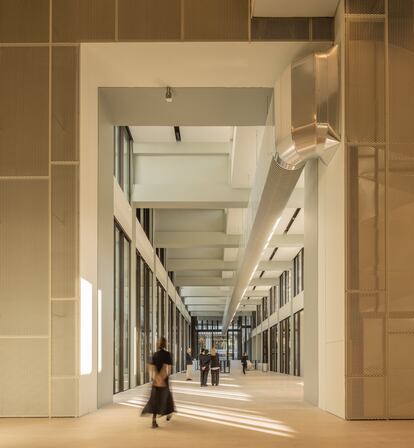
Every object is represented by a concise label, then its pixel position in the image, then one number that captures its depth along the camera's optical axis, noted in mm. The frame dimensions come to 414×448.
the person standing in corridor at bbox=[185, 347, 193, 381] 35875
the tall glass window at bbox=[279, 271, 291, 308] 48825
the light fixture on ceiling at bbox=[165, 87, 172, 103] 15641
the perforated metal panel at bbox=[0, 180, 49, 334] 13094
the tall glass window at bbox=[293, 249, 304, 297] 41803
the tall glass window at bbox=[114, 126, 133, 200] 22516
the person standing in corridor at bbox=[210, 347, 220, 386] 27925
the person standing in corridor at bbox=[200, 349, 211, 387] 27828
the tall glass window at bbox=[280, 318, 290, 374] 49438
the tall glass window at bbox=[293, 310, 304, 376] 42594
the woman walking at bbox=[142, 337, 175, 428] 11836
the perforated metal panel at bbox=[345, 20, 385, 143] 12648
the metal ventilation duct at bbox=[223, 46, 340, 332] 12633
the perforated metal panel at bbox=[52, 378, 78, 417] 12914
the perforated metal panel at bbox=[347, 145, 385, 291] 12383
